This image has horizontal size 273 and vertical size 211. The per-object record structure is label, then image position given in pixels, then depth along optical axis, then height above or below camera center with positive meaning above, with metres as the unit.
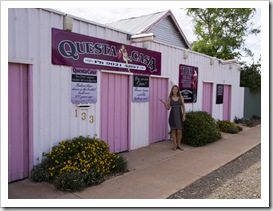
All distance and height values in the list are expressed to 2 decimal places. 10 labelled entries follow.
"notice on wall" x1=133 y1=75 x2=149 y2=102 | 7.44 +0.18
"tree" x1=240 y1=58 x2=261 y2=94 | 17.36 +1.18
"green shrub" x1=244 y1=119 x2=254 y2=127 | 13.81 -1.34
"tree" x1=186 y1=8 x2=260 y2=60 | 19.44 +4.60
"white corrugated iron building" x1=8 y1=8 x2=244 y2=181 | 4.82 +0.10
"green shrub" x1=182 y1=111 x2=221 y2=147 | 8.41 -1.08
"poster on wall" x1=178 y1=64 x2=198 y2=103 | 9.57 +0.47
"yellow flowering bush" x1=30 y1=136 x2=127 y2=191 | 4.50 -1.27
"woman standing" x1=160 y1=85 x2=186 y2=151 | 7.58 -0.43
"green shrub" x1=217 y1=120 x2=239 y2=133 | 11.27 -1.27
